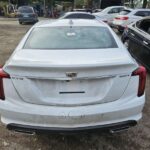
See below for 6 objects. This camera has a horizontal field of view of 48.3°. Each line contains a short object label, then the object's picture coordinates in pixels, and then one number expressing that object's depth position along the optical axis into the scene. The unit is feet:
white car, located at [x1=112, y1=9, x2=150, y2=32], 31.11
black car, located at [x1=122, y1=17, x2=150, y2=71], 12.14
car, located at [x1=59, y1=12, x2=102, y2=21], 29.27
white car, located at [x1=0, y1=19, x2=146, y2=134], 5.86
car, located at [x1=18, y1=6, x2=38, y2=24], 46.88
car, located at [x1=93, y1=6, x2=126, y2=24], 38.79
